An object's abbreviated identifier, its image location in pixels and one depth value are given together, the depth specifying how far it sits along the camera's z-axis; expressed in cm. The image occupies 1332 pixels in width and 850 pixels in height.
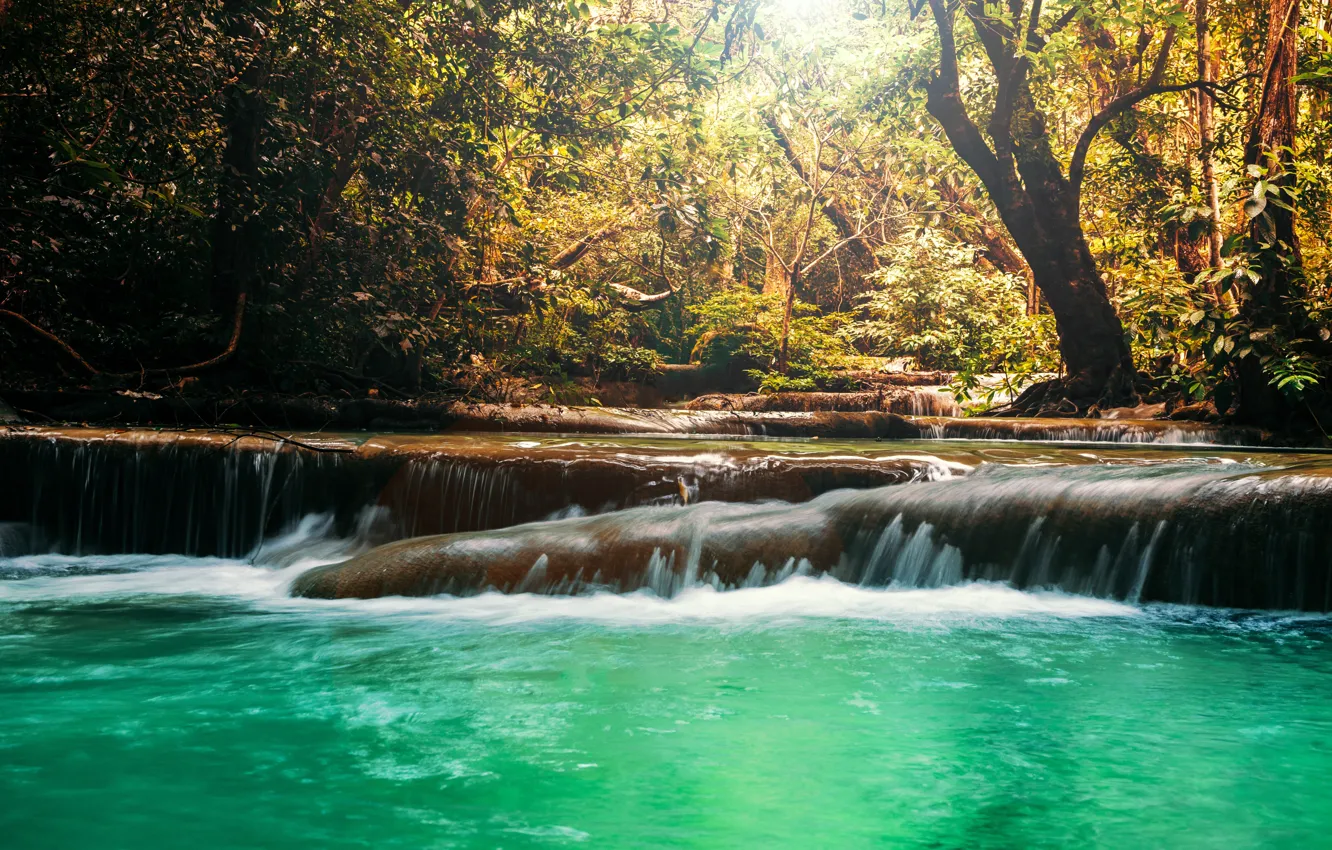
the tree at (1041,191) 1138
